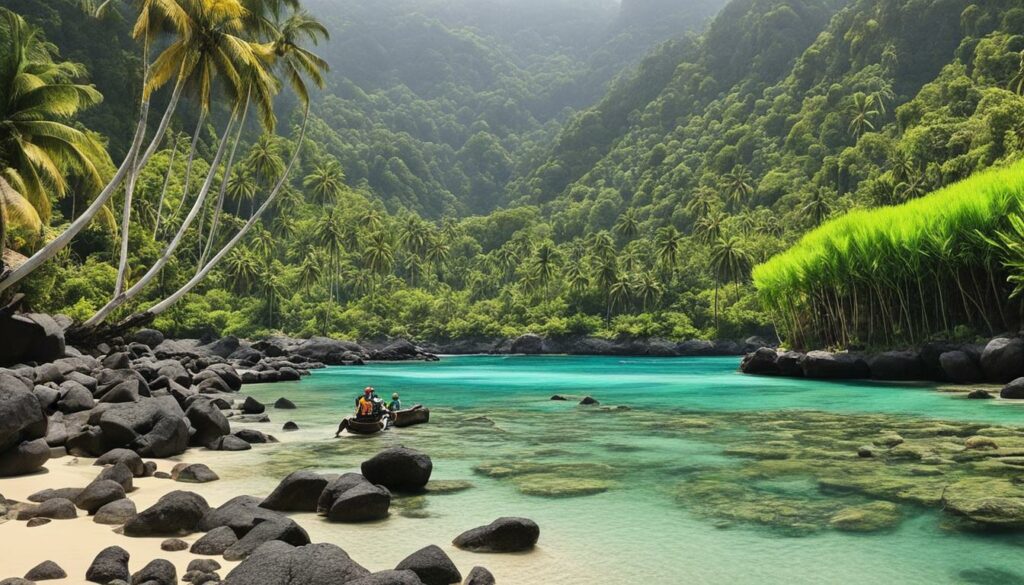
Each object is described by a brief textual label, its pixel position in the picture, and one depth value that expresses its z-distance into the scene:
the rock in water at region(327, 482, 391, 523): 10.46
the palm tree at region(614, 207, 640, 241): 129.50
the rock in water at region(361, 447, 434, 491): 12.55
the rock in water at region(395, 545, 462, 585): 7.58
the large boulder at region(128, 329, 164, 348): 55.81
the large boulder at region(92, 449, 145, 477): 13.33
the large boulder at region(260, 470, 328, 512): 10.88
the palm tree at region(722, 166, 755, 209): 125.50
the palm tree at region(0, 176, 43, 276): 21.73
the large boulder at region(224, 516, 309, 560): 8.29
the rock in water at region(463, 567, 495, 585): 7.56
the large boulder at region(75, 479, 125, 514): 10.34
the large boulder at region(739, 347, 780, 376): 49.06
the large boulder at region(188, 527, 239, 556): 8.48
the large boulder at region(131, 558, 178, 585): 7.04
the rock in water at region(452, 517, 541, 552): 9.07
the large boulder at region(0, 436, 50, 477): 12.43
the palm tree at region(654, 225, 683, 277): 105.12
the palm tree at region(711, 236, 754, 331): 95.94
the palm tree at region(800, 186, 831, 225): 95.12
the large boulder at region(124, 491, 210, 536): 9.22
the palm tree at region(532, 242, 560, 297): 112.81
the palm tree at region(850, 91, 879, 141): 117.50
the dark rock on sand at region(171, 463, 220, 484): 13.23
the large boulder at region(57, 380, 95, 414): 18.62
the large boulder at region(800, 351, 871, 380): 40.69
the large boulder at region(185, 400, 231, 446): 17.69
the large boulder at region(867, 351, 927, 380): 37.47
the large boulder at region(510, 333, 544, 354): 103.25
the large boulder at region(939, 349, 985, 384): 33.50
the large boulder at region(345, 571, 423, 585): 6.32
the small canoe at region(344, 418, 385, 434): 20.22
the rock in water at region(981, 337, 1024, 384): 30.53
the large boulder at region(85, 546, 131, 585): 7.22
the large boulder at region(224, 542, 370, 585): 6.60
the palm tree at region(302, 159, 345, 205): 107.25
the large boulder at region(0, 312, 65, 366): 25.31
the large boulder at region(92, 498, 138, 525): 9.76
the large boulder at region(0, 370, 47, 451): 11.61
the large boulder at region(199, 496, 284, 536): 9.11
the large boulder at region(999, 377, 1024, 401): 25.91
